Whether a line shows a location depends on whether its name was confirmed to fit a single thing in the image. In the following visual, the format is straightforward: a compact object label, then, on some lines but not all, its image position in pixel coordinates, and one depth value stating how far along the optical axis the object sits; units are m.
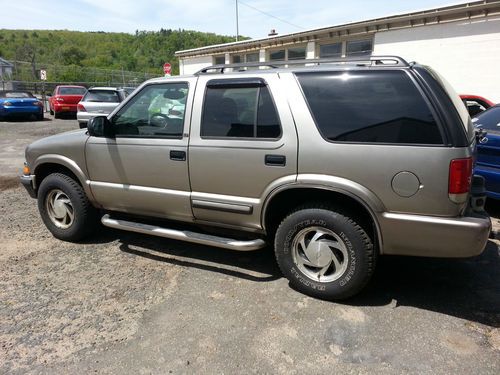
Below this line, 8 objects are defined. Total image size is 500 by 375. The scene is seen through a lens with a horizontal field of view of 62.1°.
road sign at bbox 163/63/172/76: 23.22
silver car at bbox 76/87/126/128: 14.07
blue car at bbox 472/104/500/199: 4.77
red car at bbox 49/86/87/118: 19.22
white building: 10.59
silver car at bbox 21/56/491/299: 2.86
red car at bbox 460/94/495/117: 7.18
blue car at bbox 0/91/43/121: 17.94
